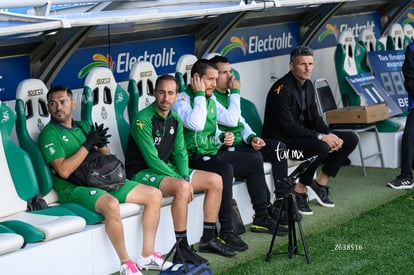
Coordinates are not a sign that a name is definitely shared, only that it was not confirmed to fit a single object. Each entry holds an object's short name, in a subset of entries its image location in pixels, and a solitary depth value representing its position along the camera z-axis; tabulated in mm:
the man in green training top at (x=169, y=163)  10221
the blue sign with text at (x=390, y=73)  16544
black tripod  10063
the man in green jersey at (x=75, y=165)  9740
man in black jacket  12457
